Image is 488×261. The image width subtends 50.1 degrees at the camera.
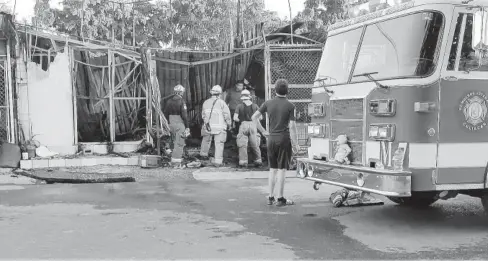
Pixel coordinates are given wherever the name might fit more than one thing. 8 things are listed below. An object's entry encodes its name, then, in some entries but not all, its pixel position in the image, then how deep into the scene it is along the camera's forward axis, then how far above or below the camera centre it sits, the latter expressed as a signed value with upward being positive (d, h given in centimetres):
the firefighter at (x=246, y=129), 1177 -32
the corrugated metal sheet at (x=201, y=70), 1290 +115
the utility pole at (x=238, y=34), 1311 +209
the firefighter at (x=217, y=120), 1193 -11
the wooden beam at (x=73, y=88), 1207 +67
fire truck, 559 +9
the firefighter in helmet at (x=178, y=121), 1188 -12
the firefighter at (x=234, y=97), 1303 +45
